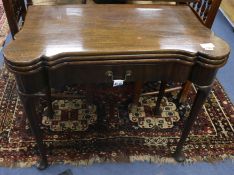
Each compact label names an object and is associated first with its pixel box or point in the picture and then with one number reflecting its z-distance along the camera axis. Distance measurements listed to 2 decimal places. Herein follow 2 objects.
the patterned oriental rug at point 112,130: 1.50
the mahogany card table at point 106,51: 0.95
